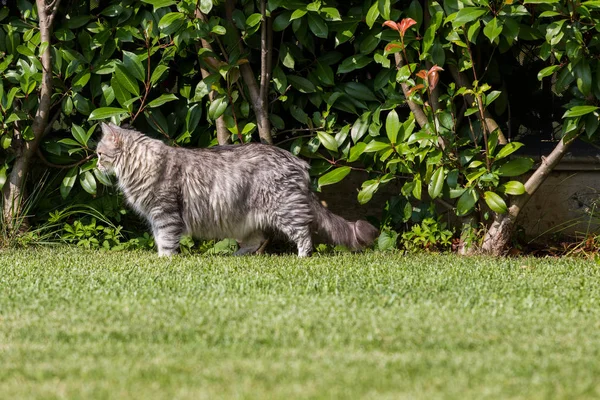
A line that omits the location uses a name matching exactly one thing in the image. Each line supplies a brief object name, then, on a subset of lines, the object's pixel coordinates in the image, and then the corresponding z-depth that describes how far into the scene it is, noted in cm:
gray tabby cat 1236
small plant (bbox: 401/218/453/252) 1281
